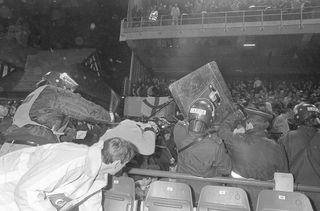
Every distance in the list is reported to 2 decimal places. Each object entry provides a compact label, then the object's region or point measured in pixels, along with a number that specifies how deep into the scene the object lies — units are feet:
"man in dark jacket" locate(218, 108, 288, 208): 11.45
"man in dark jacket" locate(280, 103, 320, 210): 12.11
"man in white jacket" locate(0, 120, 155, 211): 7.20
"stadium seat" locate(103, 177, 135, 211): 11.60
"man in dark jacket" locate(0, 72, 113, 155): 10.05
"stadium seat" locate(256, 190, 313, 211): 9.75
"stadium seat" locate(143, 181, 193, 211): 10.75
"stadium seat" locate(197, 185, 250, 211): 10.14
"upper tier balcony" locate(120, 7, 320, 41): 48.37
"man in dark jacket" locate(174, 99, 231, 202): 11.46
